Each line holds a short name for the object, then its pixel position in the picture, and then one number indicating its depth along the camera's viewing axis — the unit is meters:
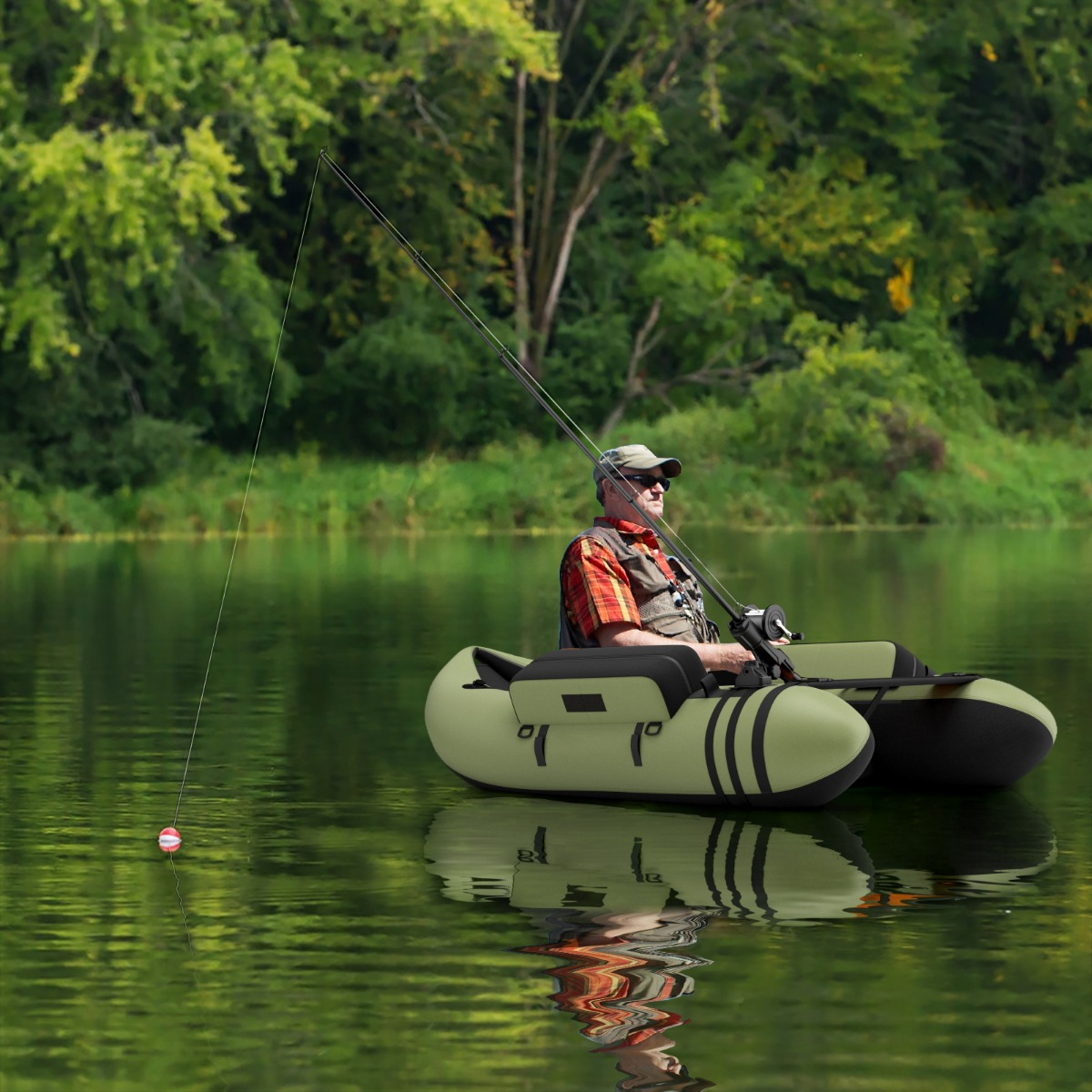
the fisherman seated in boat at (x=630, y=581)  17.23
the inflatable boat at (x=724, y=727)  15.76
